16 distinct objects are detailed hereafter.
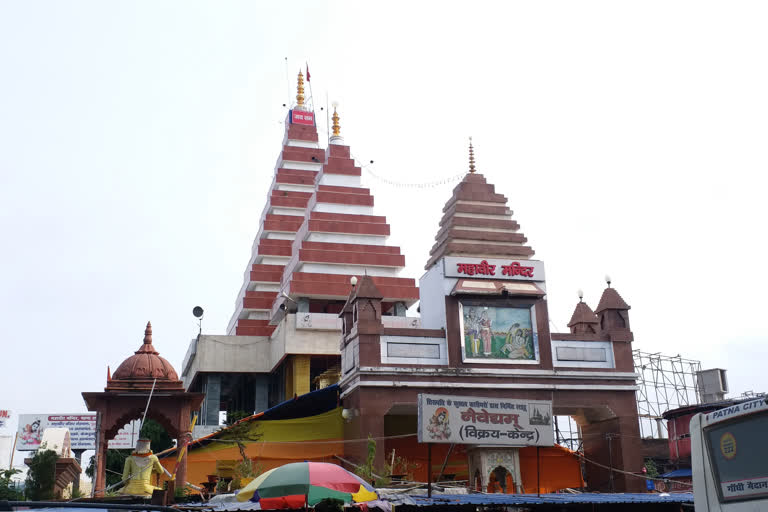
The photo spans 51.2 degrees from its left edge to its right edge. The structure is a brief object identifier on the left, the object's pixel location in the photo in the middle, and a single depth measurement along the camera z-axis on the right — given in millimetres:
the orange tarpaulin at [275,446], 28047
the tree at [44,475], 22969
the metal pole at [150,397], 24481
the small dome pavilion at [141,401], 25141
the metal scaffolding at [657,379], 61156
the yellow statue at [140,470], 20234
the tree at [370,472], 22031
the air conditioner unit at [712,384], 60625
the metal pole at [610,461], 28958
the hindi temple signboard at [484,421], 19391
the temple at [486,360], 27922
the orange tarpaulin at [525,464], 30094
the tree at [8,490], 24430
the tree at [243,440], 25005
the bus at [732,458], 10031
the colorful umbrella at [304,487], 14734
